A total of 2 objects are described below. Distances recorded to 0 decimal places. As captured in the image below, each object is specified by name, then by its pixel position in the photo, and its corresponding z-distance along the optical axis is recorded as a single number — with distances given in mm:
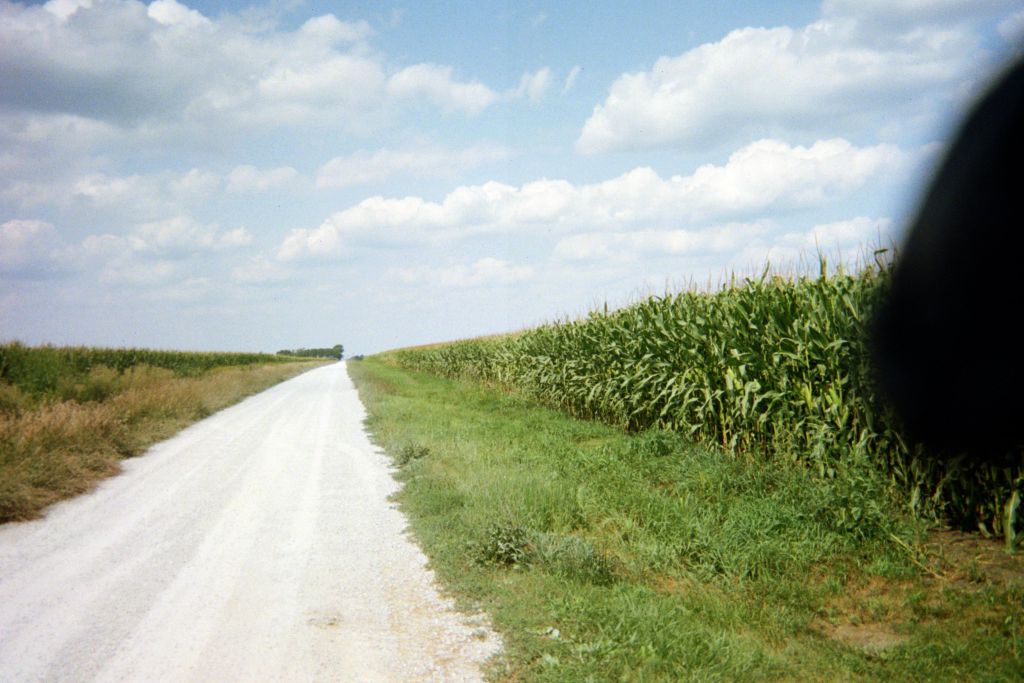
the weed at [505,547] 5262
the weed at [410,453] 9922
